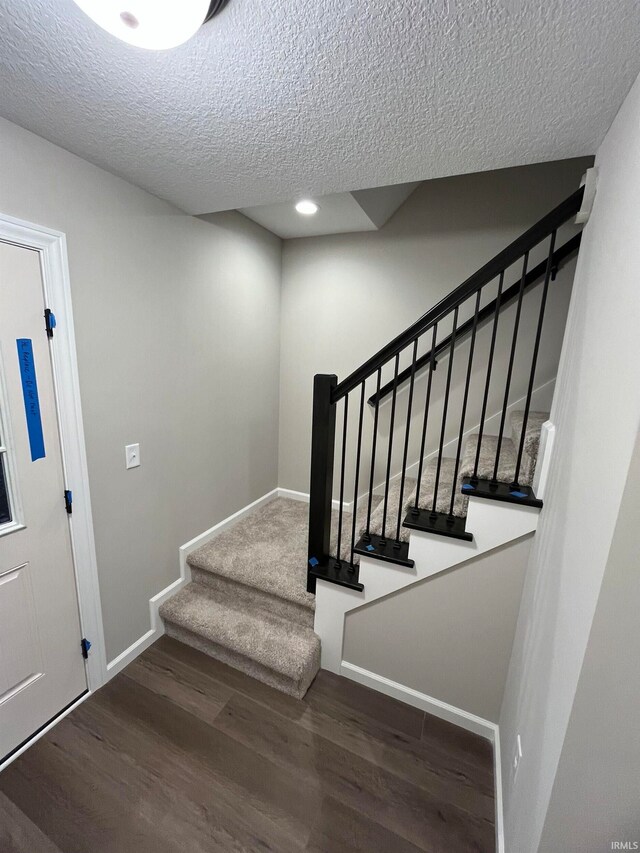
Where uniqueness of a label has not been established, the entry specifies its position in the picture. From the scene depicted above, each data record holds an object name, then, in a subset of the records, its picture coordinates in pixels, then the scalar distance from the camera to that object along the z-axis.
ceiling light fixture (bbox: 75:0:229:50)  0.69
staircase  1.46
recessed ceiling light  1.95
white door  1.28
